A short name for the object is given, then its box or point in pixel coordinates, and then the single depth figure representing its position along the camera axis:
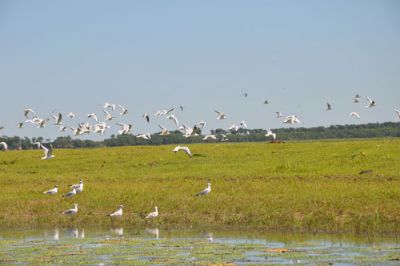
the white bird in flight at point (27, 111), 53.22
